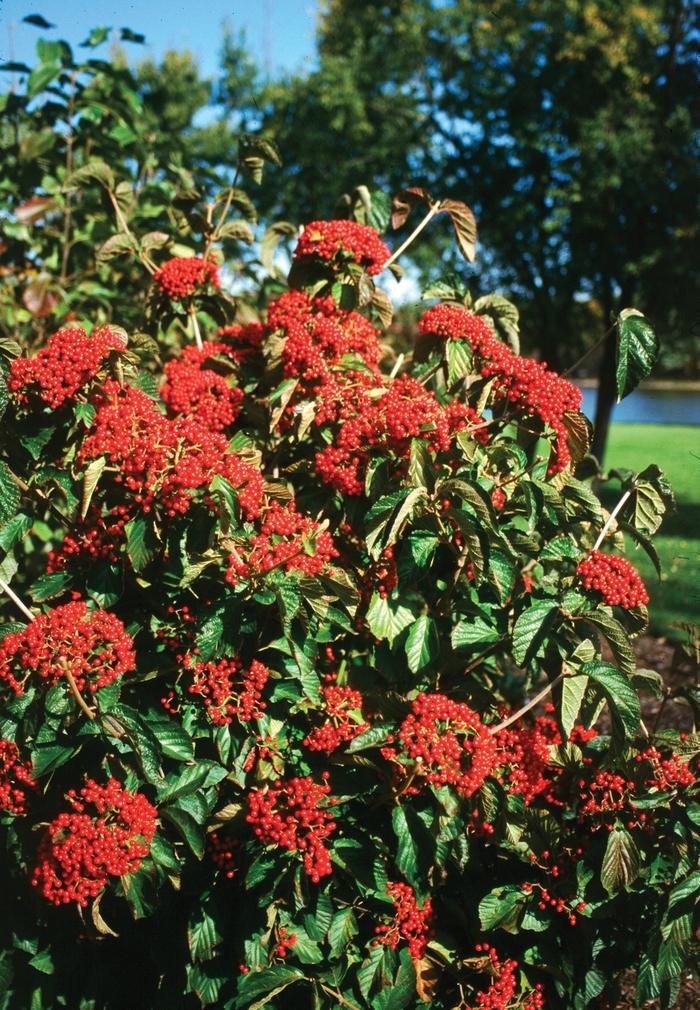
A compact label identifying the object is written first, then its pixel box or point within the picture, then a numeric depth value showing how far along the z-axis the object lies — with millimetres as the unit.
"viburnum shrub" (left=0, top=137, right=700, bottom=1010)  1917
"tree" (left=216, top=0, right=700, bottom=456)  11930
